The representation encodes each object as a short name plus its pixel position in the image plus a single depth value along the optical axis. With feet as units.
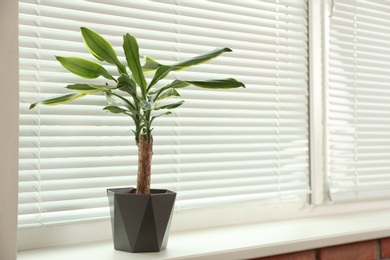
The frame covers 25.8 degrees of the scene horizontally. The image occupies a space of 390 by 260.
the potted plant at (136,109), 6.10
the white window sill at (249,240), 6.10
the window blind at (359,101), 8.19
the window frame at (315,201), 7.30
